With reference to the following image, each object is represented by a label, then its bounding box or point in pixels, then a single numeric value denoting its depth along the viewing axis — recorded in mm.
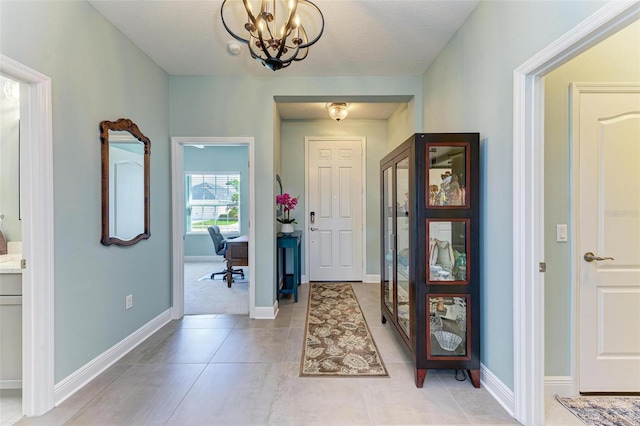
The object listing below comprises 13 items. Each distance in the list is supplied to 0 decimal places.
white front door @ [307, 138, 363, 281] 4762
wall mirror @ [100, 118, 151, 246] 2252
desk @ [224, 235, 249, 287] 4402
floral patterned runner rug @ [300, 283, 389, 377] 2225
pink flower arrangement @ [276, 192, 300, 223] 3895
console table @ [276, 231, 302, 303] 3695
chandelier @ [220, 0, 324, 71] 1489
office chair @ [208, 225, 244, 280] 5396
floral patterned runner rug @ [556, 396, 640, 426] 1665
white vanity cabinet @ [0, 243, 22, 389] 1818
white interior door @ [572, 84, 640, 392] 1854
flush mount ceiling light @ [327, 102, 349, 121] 3865
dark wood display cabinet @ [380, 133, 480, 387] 1970
